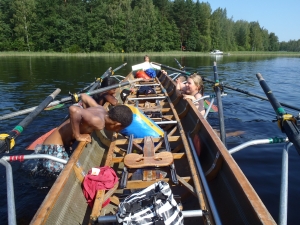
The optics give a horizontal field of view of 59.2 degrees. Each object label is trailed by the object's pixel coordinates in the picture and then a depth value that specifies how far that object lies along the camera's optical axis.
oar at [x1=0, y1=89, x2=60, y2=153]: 3.22
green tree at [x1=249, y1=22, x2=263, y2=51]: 100.31
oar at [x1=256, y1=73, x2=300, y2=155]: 2.89
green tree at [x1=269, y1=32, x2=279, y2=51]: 116.71
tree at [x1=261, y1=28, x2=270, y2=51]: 109.07
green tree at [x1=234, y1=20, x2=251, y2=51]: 97.44
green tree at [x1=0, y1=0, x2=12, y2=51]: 53.82
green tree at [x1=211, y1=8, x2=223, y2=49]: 82.38
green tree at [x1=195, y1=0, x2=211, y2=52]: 79.56
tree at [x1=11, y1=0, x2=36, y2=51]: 56.28
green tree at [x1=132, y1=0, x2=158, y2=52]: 64.19
